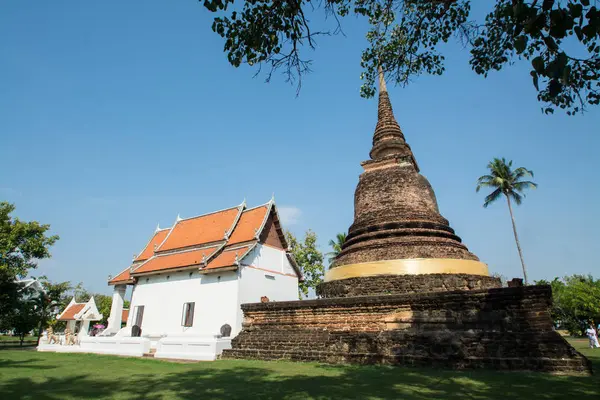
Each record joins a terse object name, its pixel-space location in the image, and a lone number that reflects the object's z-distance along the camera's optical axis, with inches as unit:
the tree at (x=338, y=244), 1299.2
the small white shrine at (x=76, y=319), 729.6
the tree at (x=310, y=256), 1140.5
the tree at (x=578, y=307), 992.2
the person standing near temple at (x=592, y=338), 591.5
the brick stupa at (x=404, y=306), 299.5
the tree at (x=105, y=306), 1592.0
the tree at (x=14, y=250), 810.8
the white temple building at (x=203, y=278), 643.5
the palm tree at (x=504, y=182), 1194.0
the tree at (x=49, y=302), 954.1
